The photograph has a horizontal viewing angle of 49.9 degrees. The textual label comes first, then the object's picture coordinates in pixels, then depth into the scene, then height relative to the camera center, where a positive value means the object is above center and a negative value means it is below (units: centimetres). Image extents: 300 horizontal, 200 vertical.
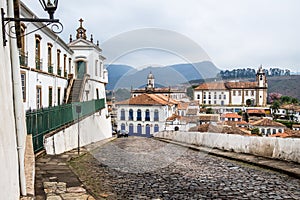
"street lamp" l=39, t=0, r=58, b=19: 454 +124
